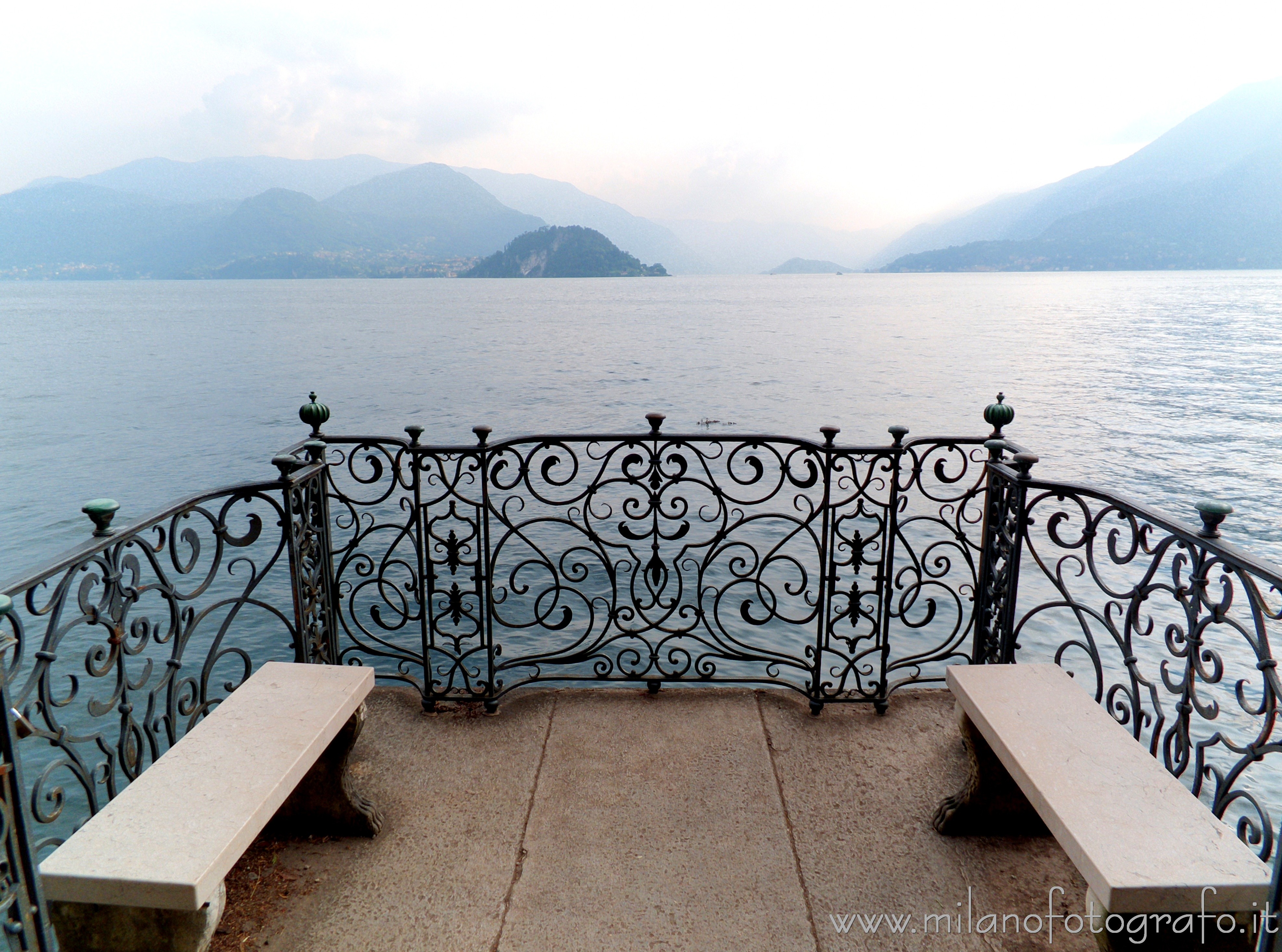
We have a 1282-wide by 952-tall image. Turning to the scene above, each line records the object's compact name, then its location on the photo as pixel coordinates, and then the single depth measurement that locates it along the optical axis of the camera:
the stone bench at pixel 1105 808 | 2.01
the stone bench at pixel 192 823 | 2.05
